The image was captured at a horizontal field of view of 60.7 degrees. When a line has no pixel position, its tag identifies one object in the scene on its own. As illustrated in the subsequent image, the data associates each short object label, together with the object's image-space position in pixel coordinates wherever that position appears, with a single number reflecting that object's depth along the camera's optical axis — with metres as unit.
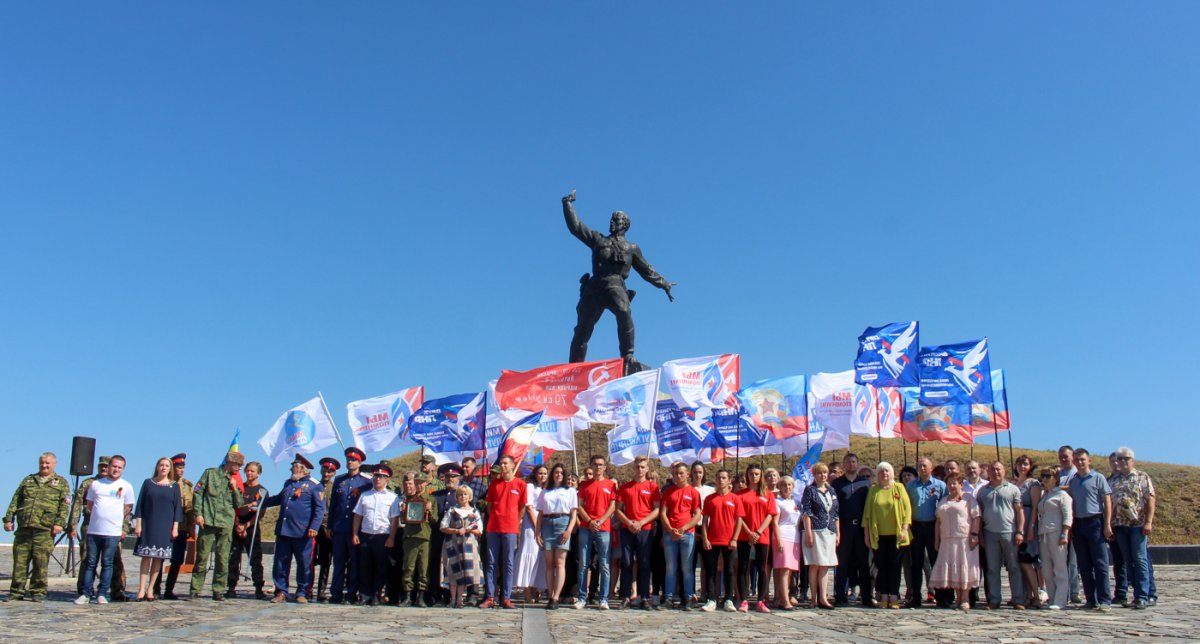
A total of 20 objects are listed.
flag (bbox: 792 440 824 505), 14.45
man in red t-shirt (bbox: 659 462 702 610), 11.40
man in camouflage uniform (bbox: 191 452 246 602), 12.12
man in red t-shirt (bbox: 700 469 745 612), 11.38
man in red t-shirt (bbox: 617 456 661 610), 11.65
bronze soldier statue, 26.28
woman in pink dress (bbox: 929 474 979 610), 11.22
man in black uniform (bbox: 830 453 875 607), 11.74
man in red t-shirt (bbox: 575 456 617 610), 11.47
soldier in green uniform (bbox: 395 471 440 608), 11.68
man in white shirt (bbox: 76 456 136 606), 11.68
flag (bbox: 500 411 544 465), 15.01
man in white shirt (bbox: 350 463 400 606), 11.94
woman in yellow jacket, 11.45
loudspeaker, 15.27
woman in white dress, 11.66
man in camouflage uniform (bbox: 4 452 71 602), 11.70
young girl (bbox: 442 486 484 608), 11.67
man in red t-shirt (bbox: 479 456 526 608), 11.61
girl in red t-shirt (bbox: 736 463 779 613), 11.48
